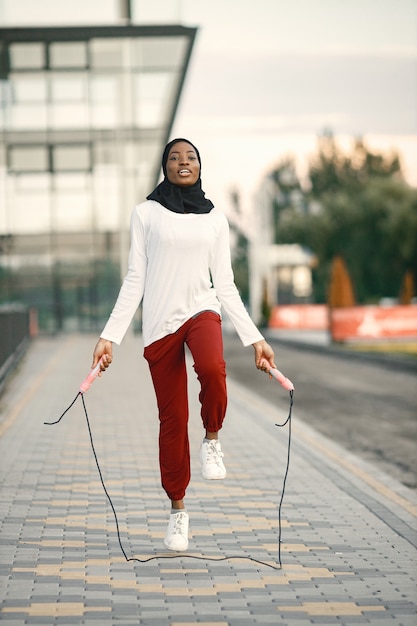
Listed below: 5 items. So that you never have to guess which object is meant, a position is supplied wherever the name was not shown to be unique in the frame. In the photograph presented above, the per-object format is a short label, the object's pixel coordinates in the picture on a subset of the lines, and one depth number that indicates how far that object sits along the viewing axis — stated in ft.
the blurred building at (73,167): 138.82
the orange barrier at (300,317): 170.71
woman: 18.28
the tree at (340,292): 129.90
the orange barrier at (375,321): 120.37
